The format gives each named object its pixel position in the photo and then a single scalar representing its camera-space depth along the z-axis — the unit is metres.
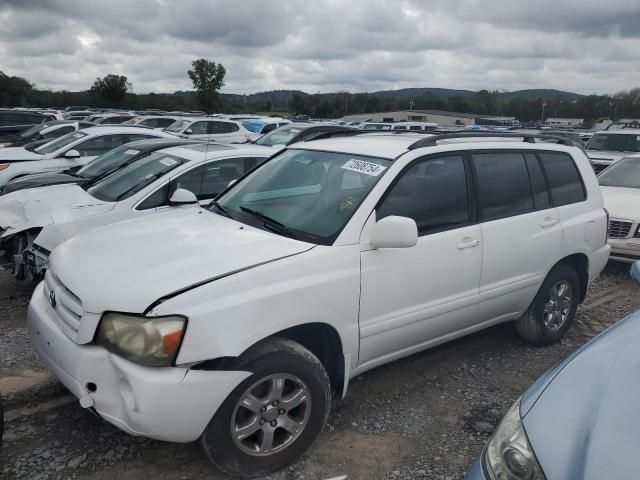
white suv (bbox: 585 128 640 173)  11.83
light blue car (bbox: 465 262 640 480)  1.64
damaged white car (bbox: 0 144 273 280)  4.98
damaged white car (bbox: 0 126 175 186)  8.98
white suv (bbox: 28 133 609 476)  2.47
